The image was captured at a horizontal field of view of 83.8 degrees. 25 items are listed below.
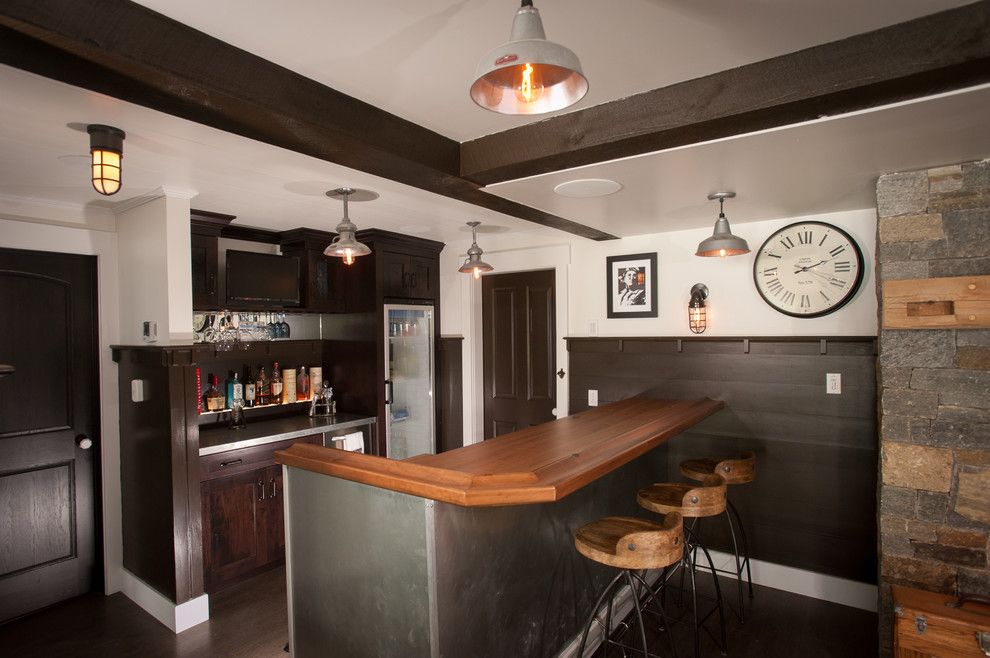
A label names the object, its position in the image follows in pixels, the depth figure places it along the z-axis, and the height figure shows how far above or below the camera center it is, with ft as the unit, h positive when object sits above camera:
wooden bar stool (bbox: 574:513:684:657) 6.48 -2.81
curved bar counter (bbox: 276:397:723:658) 5.68 -2.59
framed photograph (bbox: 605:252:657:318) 12.91 +0.82
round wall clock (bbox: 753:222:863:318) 10.56 +0.95
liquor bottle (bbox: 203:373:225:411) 12.58 -1.66
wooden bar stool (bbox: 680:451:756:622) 9.66 -2.80
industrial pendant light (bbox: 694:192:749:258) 9.09 +1.25
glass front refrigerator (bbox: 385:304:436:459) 15.43 -1.76
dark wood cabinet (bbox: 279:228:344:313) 13.94 +1.44
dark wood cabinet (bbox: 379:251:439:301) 14.52 +1.30
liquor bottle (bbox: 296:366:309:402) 14.65 -1.61
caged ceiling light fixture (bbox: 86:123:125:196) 6.35 +2.00
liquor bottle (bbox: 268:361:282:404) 13.88 -1.59
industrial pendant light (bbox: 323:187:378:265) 9.43 +1.40
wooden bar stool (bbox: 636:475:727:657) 7.91 -2.85
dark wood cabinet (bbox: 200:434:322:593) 10.86 -3.90
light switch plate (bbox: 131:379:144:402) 10.53 -1.19
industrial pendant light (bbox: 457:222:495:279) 12.28 +1.28
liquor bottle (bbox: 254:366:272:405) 13.64 -1.61
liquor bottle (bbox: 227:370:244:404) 13.03 -1.50
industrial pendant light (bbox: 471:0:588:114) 3.54 +1.72
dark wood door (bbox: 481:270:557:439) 14.60 -0.78
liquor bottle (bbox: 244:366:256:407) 13.37 -1.56
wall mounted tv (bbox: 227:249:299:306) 12.59 +1.11
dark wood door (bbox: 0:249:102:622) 10.19 -1.96
